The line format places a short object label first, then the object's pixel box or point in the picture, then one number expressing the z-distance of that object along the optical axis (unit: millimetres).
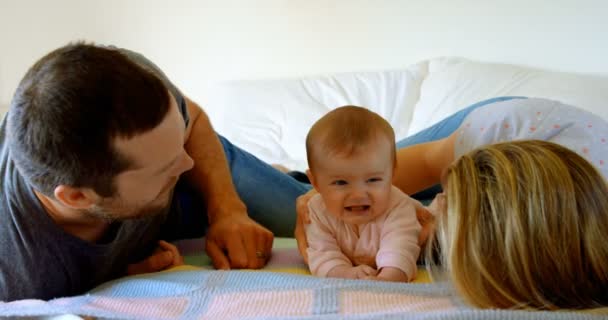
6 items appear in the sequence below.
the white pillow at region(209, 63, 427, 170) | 1896
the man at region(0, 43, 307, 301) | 764
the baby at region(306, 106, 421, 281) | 898
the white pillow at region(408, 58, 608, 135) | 1466
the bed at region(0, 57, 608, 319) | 736
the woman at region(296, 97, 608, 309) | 668
